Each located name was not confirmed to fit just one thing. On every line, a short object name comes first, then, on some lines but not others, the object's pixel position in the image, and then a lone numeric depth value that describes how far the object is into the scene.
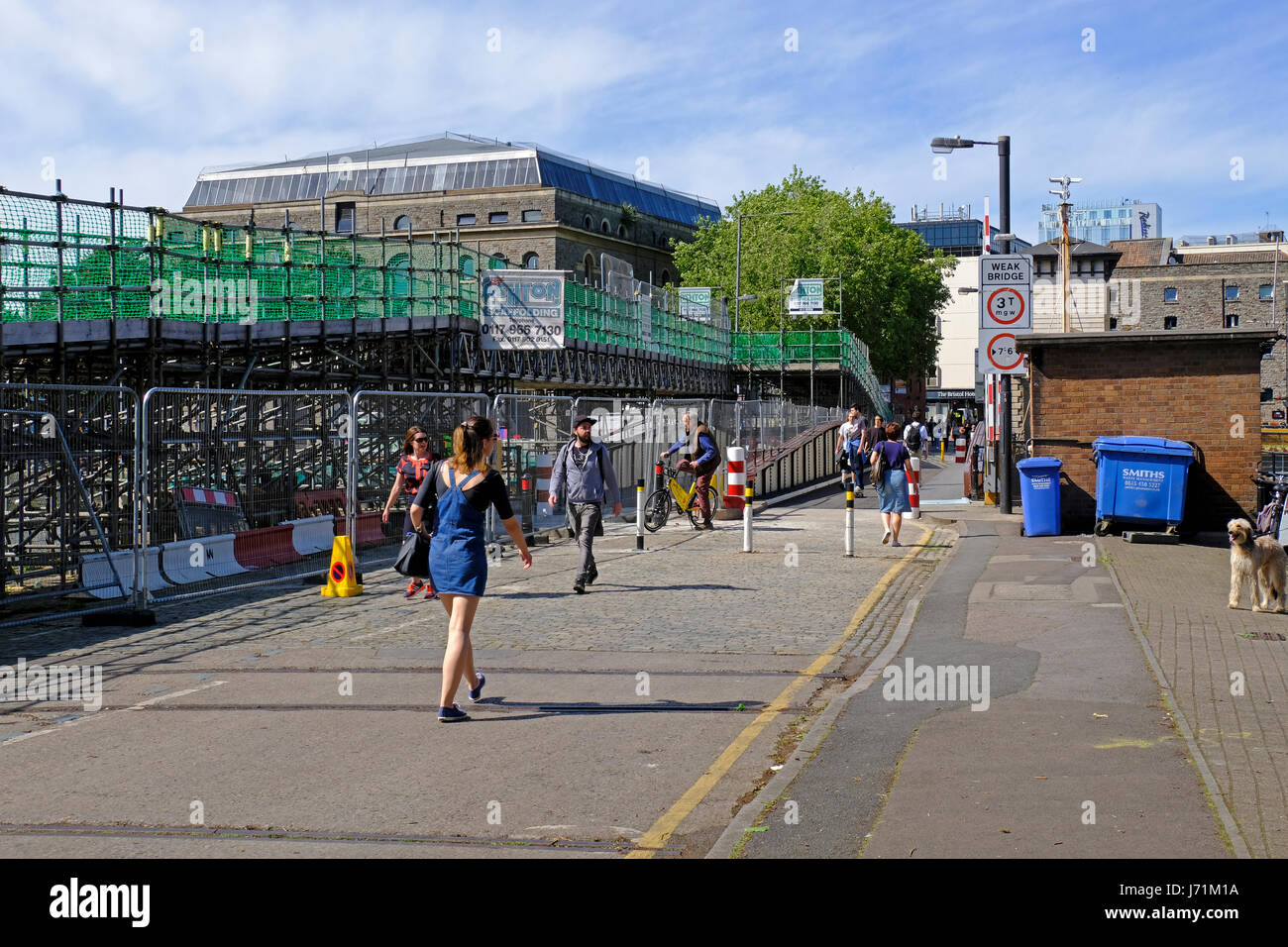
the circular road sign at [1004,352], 20.69
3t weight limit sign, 20.95
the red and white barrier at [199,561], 14.17
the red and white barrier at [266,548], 15.68
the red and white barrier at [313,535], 16.88
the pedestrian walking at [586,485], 13.98
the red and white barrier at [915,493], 21.32
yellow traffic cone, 13.73
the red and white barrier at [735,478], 23.45
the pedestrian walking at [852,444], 20.56
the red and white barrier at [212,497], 15.18
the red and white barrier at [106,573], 13.33
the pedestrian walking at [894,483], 18.59
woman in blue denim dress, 7.92
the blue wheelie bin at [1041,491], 19.06
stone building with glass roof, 75.75
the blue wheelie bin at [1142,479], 18.20
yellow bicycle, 21.22
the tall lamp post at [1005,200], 22.39
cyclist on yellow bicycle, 21.34
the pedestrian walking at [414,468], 13.38
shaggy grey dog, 11.66
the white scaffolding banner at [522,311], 34.50
